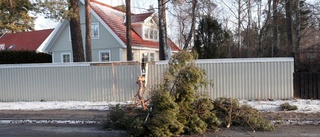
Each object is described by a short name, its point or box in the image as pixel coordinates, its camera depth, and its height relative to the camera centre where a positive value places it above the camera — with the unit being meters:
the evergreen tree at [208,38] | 15.57 +1.17
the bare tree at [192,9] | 18.35 +3.49
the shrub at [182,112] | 6.95 -1.39
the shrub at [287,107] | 9.77 -1.68
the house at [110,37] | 23.23 +2.05
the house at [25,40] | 36.94 +3.01
